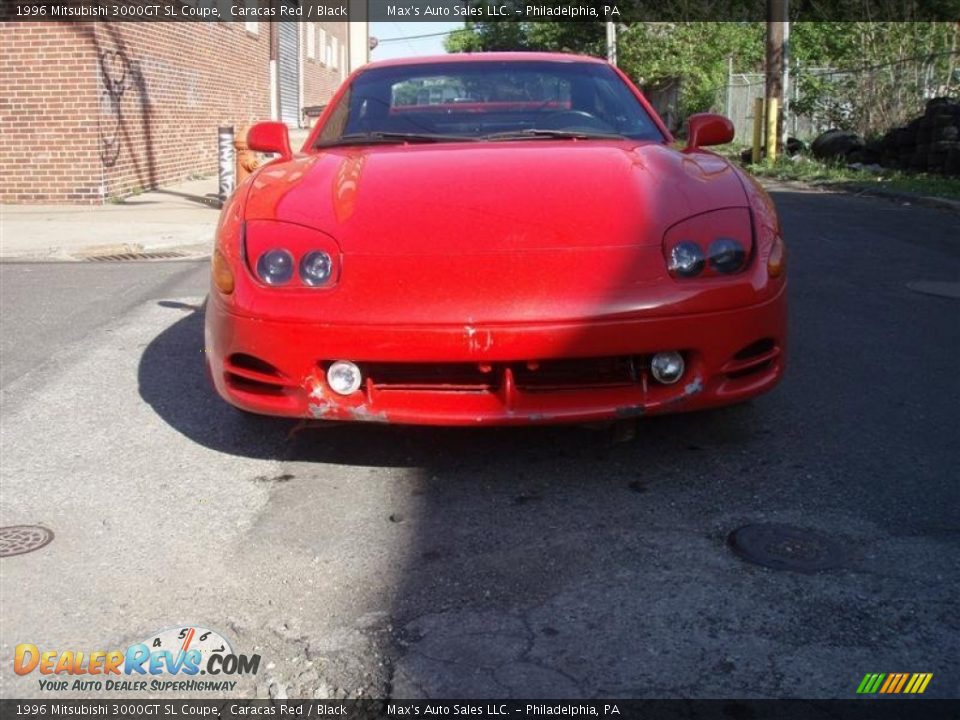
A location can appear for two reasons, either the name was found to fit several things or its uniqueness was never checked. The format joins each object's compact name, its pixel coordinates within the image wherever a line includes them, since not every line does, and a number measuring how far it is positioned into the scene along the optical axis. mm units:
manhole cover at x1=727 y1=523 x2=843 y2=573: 3172
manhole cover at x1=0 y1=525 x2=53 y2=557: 3426
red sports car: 3520
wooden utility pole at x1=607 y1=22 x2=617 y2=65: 36159
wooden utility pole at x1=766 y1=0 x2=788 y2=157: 21562
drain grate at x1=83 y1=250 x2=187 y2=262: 9984
